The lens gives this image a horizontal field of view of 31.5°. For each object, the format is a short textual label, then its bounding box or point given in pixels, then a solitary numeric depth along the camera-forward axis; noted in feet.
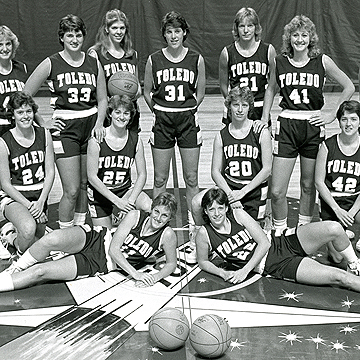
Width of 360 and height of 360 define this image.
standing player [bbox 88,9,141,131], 18.19
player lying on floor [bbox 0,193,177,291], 14.74
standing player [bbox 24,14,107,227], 17.40
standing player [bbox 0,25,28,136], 17.78
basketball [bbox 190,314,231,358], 11.63
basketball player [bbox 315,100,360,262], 15.92
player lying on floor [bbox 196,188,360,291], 14.69
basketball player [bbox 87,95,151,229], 16.51
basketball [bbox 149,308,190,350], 11.94
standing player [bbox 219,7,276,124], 18.35
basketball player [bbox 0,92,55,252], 16.16
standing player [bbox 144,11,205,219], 18.07
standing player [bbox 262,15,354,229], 17.19
